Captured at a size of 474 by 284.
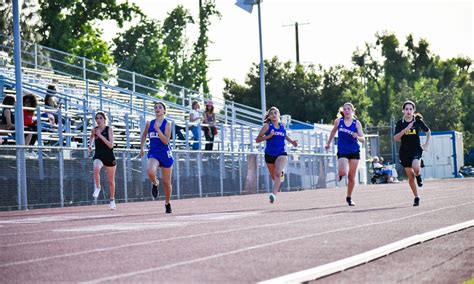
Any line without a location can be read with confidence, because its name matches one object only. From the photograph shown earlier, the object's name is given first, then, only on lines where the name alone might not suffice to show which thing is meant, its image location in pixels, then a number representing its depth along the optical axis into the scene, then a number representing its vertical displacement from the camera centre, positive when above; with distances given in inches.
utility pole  3690.0 +463.2
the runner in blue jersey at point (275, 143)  995.9 +39.2
